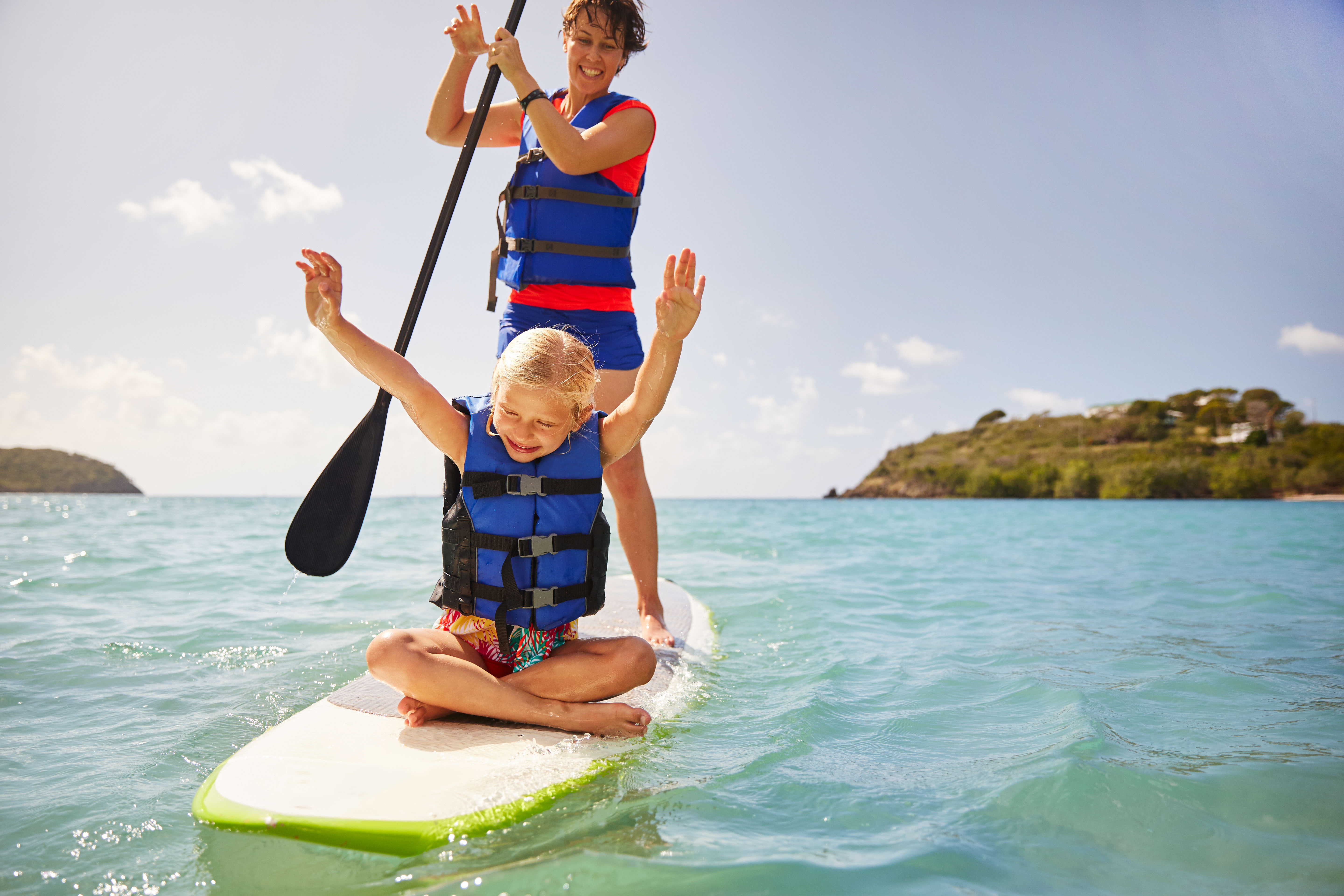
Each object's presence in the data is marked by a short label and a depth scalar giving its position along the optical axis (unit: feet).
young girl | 6.95
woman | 9.89
